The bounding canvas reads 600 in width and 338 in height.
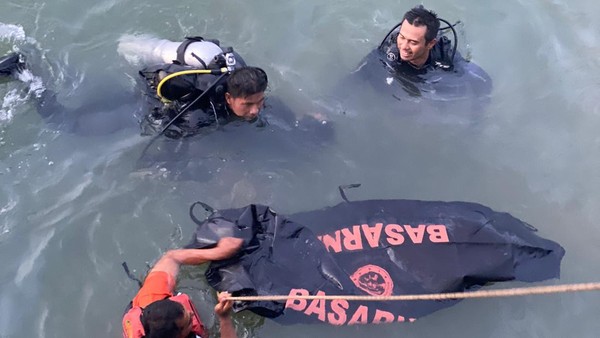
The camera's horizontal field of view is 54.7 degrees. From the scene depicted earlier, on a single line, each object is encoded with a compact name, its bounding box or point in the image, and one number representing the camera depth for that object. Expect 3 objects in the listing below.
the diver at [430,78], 5.80
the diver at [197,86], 4.53
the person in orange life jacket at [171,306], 3.36
